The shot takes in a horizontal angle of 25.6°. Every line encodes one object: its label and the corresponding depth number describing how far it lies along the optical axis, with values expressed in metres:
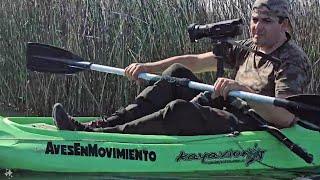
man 4.57
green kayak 4.43
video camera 4.78
